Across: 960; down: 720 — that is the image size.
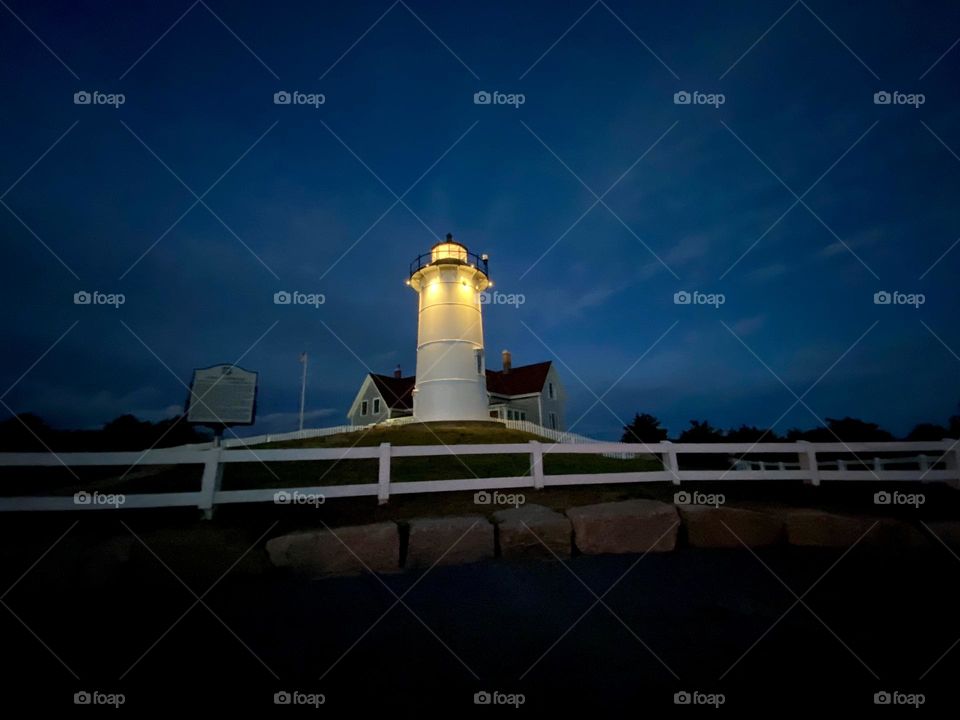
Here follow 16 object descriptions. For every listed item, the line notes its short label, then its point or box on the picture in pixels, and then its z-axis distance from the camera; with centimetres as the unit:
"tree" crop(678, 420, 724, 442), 2277
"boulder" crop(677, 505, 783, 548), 537
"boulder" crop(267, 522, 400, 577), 458
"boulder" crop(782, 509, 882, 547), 521
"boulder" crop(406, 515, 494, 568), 488
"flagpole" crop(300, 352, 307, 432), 2967
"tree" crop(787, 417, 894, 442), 1948
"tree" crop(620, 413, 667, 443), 2634
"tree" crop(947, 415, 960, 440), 1879
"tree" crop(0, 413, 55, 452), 1147
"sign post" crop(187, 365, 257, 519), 599
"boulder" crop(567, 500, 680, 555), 516
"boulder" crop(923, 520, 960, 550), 502
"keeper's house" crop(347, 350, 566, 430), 3219
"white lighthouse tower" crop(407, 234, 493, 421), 2555
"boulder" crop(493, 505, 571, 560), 509
